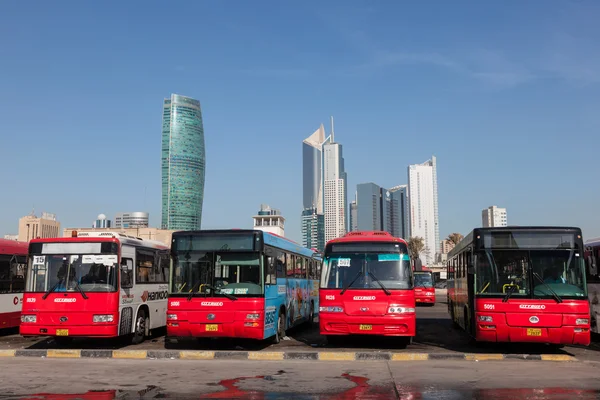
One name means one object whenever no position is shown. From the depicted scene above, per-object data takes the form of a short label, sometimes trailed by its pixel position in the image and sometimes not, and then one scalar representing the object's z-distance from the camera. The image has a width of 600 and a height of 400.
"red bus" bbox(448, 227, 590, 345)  12.73
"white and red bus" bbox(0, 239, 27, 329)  17.50
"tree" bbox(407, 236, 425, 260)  96.25
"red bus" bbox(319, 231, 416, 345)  13.84
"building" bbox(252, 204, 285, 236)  101.88
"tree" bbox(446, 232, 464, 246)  82.81
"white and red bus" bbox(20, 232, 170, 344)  13.93
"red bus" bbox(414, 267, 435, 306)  36.97
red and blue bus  13.79
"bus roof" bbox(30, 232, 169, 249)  14.43
